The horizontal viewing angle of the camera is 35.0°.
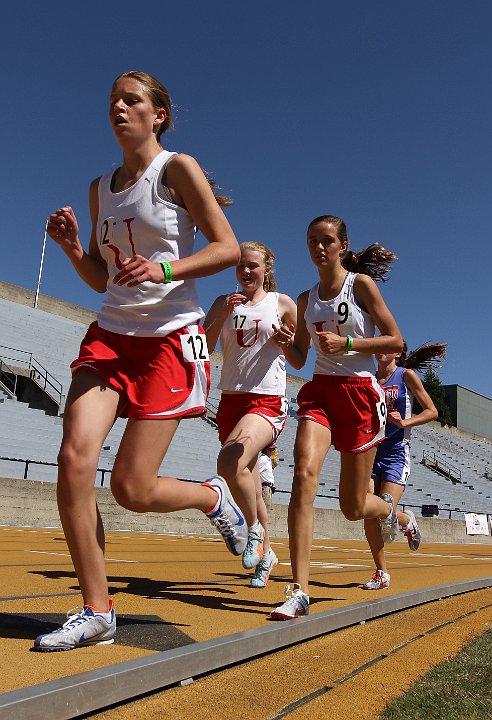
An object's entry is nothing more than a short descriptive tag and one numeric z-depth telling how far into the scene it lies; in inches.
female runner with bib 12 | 111.3
